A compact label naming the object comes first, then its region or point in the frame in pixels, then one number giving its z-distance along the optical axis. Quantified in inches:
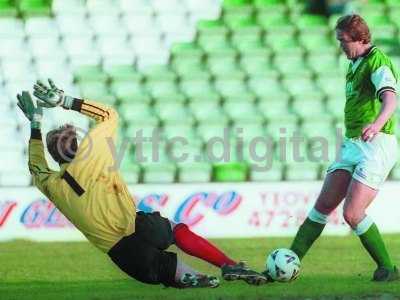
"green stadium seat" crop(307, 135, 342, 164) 606.6
